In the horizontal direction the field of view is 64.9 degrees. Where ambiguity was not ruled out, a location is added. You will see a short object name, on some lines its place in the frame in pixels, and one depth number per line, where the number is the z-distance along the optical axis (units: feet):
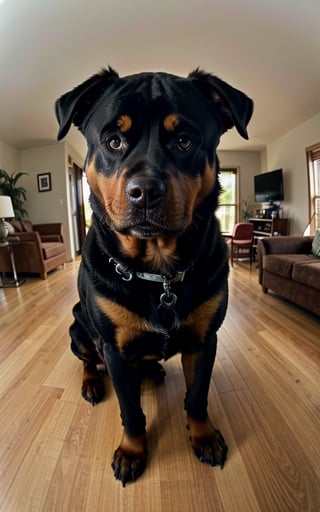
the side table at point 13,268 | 10.78
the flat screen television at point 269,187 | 16.57
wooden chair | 14.56
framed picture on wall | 17.63
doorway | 19.69
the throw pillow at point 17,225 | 14.34
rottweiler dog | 2.12
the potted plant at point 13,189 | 15.71
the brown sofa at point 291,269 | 6.61
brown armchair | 11.75
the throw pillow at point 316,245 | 8.60
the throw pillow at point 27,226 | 15.23
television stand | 15.84
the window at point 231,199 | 20.76
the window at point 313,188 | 14.08
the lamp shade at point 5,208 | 11.11
